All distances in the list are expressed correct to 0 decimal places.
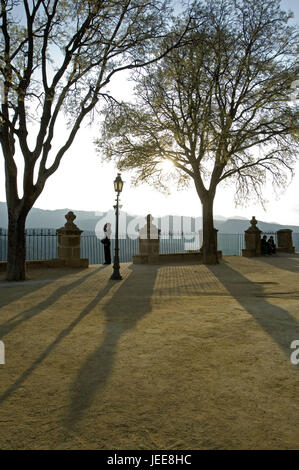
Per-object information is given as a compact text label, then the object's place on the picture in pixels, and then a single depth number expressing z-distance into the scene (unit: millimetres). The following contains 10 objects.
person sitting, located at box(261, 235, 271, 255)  24000
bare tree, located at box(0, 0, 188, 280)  11148
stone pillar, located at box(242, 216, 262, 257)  23469
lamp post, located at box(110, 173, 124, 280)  12367
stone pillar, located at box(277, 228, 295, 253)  26484
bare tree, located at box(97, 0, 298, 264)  15320
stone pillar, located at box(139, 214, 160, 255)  19516
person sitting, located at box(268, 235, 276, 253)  24344
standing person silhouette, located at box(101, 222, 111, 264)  17578
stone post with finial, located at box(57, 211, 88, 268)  16391
